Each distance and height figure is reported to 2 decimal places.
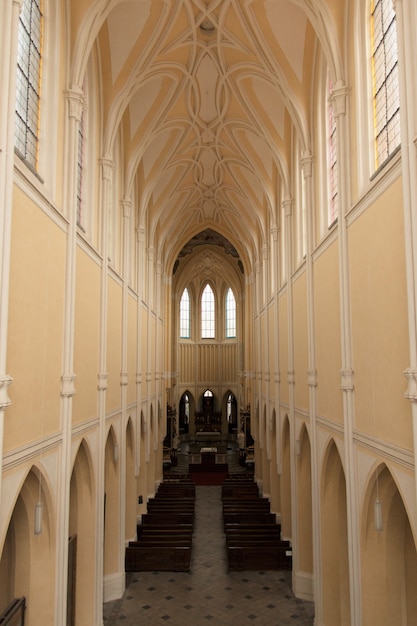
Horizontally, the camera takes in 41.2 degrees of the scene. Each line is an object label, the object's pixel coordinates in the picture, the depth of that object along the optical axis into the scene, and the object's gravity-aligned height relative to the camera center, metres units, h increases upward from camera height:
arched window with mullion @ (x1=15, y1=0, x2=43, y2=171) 9.46 +5.06
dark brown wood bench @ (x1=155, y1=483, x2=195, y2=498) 28.14 -6.44
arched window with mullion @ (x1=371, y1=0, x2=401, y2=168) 9.36 +5.05
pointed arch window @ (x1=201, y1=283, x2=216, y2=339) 49.34 +4.45
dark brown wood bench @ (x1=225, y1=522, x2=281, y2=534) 20.86 -6.15
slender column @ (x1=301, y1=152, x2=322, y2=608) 13.69 -0.48
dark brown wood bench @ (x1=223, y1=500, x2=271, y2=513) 24.09 -6.25
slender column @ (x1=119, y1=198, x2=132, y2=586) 16.95 -0.14
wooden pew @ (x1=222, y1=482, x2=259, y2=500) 27.61 -6.38
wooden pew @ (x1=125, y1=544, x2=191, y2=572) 18.56 -6.45
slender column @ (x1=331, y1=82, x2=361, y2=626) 10.39 +0.17
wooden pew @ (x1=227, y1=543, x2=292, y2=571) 18.63 -6.50
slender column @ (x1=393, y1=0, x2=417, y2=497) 7.25 +2.72
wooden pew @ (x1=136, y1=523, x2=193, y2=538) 20.83 -6.19
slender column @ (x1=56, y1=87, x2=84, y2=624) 10.20 +0.30
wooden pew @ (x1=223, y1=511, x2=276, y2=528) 22.84 -6.31
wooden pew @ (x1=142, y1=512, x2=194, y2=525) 22.91 -6.34
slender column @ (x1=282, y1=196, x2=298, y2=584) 16.94 -0.10
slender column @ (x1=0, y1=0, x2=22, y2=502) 7.16 +2.68
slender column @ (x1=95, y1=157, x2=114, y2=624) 13.66 -0.23
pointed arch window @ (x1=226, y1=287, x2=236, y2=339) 48.81 +4.41
